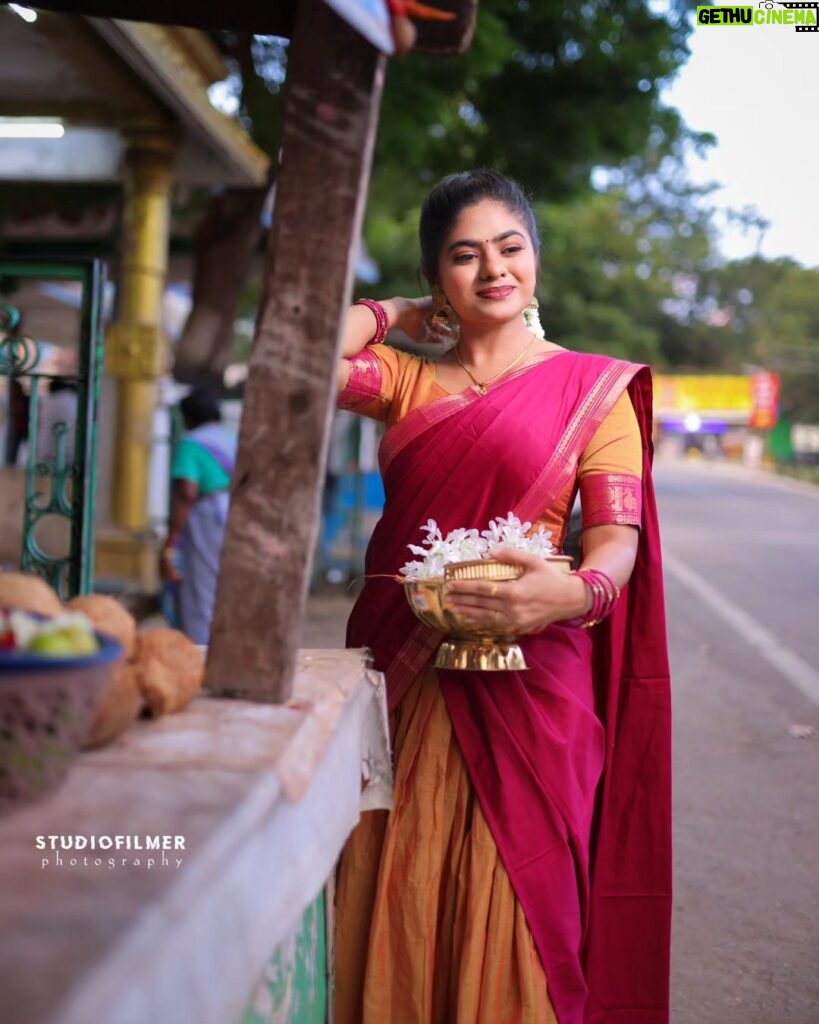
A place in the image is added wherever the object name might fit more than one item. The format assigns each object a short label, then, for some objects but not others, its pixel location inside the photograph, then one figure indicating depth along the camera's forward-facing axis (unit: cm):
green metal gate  361
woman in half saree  226
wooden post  155
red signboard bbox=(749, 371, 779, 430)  4972
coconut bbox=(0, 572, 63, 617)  139
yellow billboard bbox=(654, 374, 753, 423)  5162
